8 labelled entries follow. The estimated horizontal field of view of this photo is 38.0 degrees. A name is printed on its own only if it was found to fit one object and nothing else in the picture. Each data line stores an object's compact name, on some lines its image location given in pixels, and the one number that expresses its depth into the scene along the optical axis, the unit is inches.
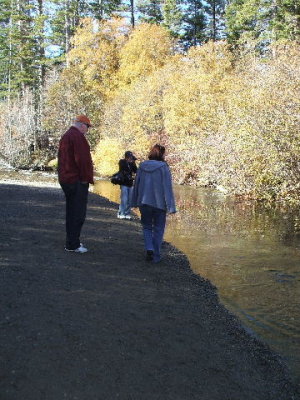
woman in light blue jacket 283.7
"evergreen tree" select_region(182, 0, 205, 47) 2017.7
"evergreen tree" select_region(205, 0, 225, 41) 2022.6
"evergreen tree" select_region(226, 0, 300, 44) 1457.9
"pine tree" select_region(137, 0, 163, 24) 2028.8
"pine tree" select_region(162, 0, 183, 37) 1987.0
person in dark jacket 445.1
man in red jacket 269.1
